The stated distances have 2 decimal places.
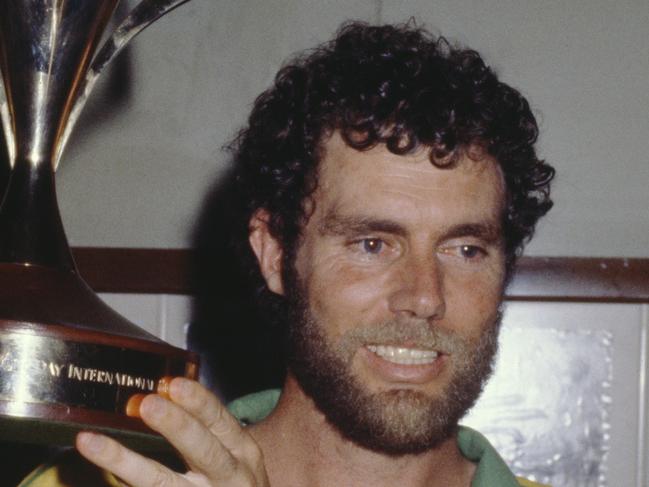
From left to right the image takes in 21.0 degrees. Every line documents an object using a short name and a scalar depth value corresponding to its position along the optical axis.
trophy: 0.77
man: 1.07
